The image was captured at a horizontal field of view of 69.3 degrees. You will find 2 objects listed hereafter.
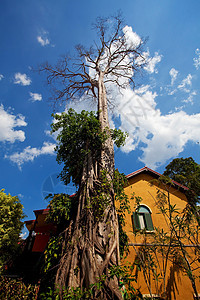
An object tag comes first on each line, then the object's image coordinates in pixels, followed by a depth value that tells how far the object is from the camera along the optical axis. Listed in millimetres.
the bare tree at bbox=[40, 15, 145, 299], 2734
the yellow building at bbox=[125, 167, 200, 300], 5293
